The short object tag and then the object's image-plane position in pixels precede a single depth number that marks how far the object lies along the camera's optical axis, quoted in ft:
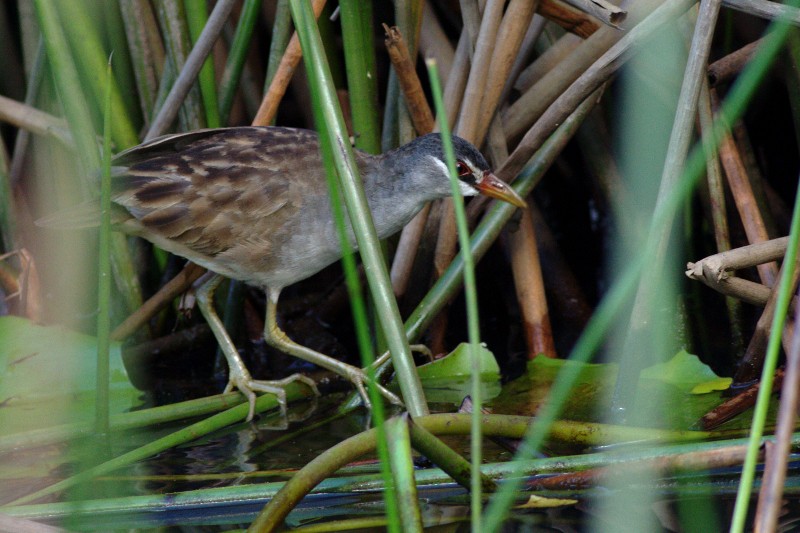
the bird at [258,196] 18.57
